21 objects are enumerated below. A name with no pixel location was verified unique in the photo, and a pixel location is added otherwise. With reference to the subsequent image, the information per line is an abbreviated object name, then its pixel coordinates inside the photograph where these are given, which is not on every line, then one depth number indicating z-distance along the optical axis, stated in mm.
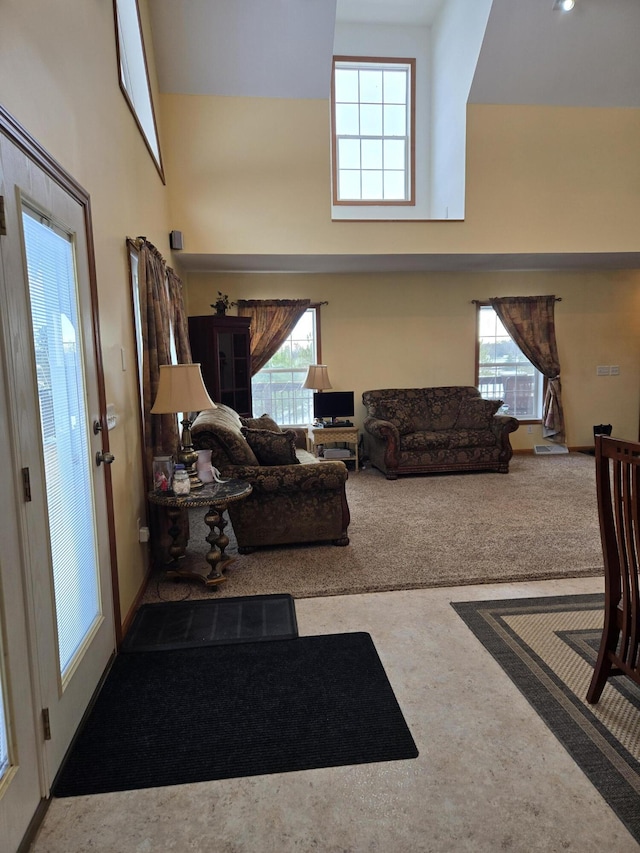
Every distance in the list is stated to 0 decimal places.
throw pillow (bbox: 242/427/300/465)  3654
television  6391
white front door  1515
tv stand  6148
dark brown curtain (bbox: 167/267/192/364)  4350
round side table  2928
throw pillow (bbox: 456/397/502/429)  6352
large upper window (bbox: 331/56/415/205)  6203
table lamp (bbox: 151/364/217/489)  3016
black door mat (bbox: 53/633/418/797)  1745
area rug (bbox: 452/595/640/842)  1684
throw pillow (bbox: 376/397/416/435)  6246
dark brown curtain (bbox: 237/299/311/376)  6430
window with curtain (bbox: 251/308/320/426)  6680
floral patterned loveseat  5957
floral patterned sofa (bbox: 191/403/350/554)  3514
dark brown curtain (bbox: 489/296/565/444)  6812
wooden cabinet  5574
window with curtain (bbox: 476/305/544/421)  6969
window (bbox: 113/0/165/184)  3264
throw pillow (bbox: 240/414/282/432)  4690
